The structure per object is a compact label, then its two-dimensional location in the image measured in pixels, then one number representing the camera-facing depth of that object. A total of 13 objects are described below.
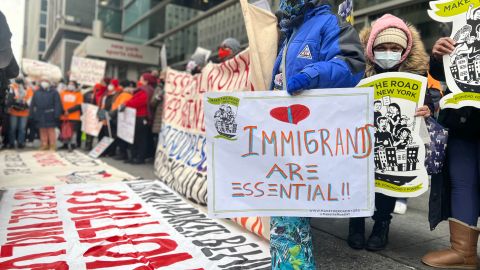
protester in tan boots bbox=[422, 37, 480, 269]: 2.45
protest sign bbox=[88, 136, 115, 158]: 8.34
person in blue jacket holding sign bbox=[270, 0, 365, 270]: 1.72
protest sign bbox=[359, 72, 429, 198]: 2.49
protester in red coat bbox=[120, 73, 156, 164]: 7.33
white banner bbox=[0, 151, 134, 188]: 5.26
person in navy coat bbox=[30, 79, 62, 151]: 9.04
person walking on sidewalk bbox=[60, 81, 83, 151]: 9.69
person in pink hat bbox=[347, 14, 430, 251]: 2.63
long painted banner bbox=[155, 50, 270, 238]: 3.84
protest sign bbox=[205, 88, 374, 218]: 1.76
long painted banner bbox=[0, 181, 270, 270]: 2.50
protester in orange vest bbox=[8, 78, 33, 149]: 9.71
